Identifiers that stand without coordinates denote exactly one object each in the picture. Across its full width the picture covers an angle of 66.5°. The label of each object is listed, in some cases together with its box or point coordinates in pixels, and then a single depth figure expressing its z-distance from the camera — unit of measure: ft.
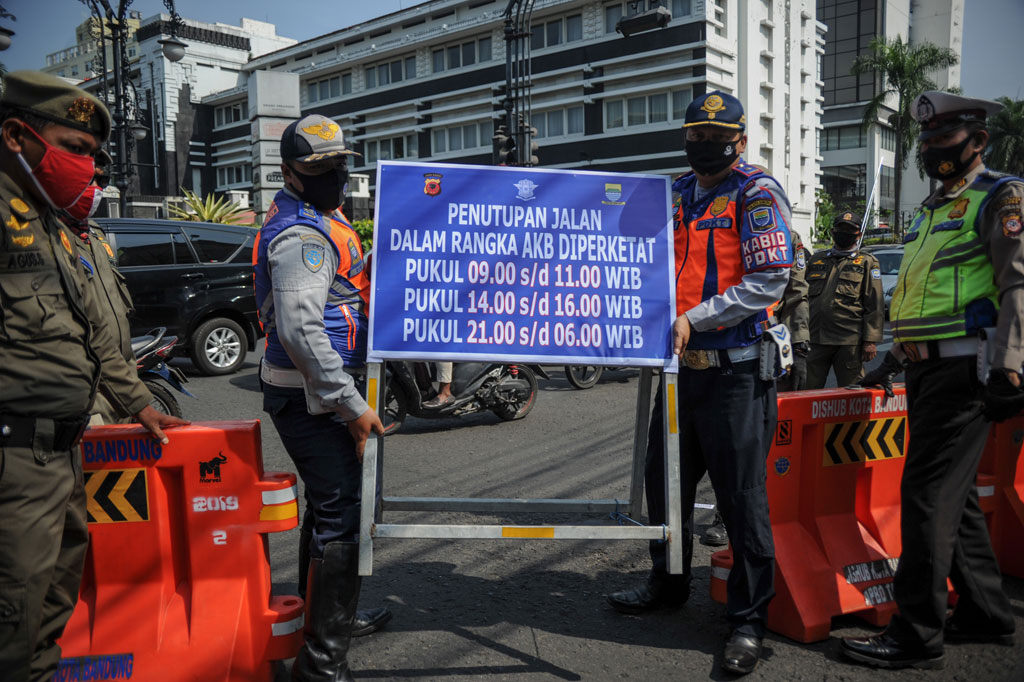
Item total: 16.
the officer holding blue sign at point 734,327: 10.43
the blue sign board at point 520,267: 9.99
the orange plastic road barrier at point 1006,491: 13.19
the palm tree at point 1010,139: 183.01
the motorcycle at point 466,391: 23.45
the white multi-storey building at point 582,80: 156.04
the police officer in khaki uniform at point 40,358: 7.29
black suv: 32.63
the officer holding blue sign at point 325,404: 9.39
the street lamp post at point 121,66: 53.67
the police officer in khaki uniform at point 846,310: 20.99
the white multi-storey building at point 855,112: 247.70
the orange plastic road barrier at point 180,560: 9.40
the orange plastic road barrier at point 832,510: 11.34
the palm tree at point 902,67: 145.18
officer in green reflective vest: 10.05
